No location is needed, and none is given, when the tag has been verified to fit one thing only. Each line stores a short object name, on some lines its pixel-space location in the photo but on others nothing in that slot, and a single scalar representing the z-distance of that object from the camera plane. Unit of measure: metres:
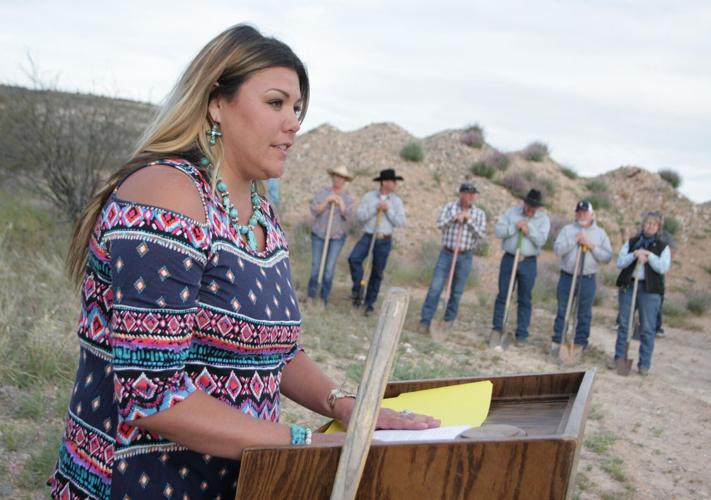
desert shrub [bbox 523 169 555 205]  24.42
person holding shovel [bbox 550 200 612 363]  9.82
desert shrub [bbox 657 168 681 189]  28.75
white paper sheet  1.44
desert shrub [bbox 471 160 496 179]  24.31
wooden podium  1.20
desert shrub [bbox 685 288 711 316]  16.11
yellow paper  1.63
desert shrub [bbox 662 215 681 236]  24.97
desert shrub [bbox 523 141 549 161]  27.02
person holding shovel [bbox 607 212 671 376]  9.12
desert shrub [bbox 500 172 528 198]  23.92
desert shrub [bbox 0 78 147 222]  11.02
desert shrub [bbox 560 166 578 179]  27.30
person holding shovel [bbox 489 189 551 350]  10.12
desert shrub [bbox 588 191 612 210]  25.51
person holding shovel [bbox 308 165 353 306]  10.98
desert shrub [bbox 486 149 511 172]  25.06
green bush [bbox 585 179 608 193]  26.81
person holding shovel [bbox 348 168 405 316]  11.16
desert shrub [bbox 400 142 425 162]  24.62
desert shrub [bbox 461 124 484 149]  26.39
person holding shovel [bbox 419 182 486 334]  10.45
